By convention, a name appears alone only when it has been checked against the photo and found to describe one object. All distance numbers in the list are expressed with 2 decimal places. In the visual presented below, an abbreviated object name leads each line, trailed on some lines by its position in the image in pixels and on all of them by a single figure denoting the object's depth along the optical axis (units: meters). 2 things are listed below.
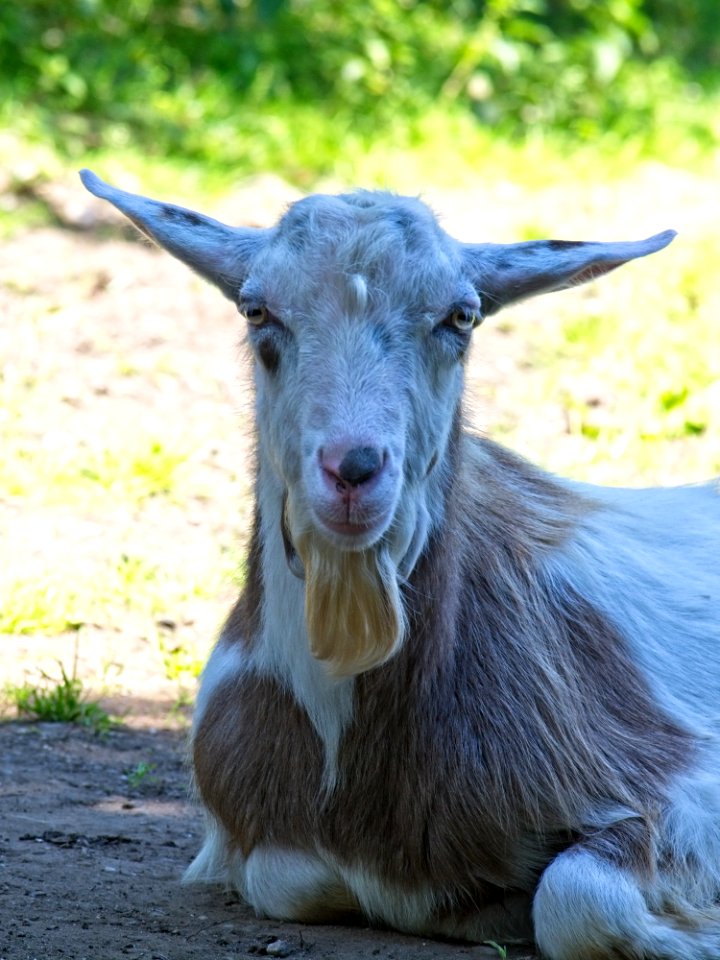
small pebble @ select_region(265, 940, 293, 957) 7.03
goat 6.89
